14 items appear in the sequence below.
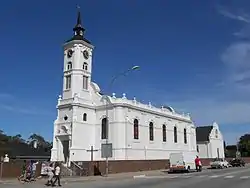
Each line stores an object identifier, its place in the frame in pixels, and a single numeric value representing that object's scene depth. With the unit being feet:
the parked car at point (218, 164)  131.23
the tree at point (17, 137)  284.93
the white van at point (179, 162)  98.79
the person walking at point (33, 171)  70.88
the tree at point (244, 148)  250.34
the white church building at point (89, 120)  126.44
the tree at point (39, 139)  330.19
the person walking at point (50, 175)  59.04
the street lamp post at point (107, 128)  127.26
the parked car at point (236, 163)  153.87
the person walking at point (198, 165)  106.12
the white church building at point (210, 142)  208.94
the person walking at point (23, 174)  69.65
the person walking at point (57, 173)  58.63
